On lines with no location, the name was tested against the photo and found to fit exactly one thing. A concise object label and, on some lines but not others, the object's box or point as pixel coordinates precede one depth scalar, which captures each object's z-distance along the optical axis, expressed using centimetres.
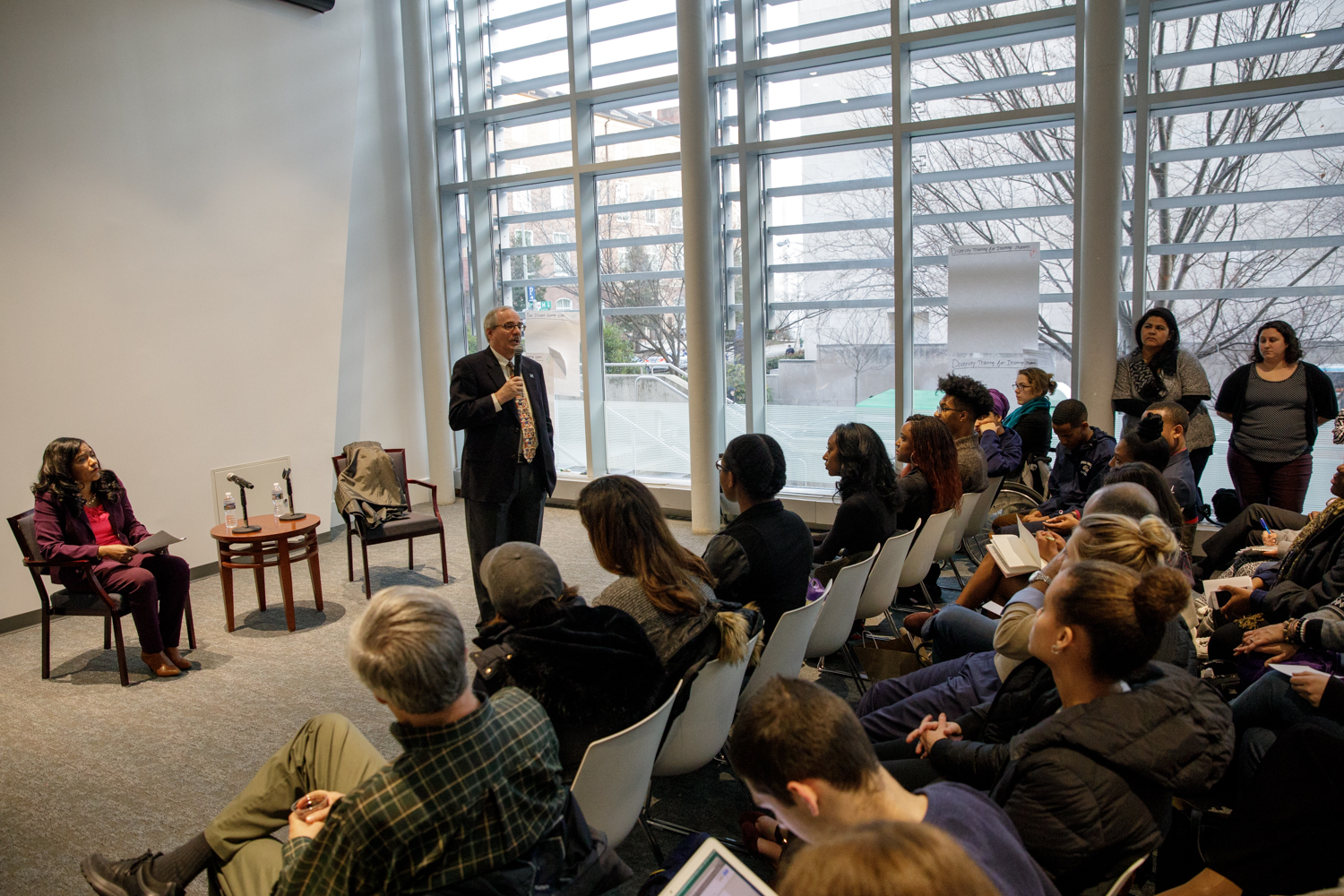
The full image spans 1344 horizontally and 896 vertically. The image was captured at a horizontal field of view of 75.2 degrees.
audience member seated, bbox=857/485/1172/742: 234
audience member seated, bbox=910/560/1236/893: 159
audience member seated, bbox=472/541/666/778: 208
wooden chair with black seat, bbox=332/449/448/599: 550
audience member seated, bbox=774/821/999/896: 76
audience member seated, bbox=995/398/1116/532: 470
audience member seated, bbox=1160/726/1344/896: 182
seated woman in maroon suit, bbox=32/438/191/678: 420
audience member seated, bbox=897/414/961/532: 433
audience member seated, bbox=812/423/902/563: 377
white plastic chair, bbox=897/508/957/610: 427
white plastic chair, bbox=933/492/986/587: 482
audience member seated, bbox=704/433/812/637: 294
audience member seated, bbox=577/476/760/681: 236
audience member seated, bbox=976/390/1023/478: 523
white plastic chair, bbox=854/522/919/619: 367
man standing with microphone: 447
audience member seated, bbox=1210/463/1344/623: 276
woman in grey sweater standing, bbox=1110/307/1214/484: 510
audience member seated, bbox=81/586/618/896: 150
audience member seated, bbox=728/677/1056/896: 132
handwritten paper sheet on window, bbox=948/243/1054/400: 609
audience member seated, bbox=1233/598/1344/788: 216
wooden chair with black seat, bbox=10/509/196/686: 416
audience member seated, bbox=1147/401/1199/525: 421
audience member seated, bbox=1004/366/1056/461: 546
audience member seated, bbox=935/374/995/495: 497
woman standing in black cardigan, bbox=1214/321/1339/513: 471
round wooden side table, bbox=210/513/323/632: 484
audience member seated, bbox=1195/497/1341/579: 368
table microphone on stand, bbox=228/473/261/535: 492
